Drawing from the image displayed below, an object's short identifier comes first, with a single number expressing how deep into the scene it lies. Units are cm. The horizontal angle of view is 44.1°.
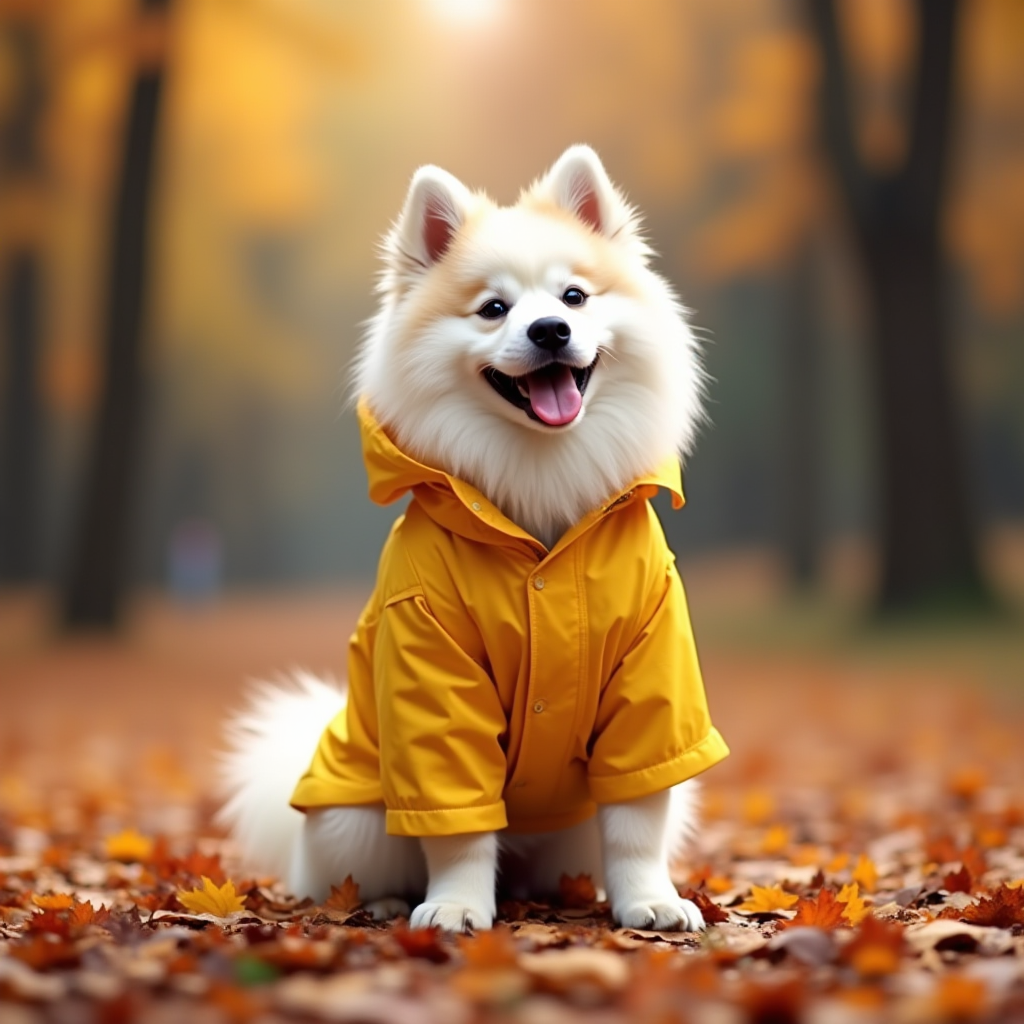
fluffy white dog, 269
